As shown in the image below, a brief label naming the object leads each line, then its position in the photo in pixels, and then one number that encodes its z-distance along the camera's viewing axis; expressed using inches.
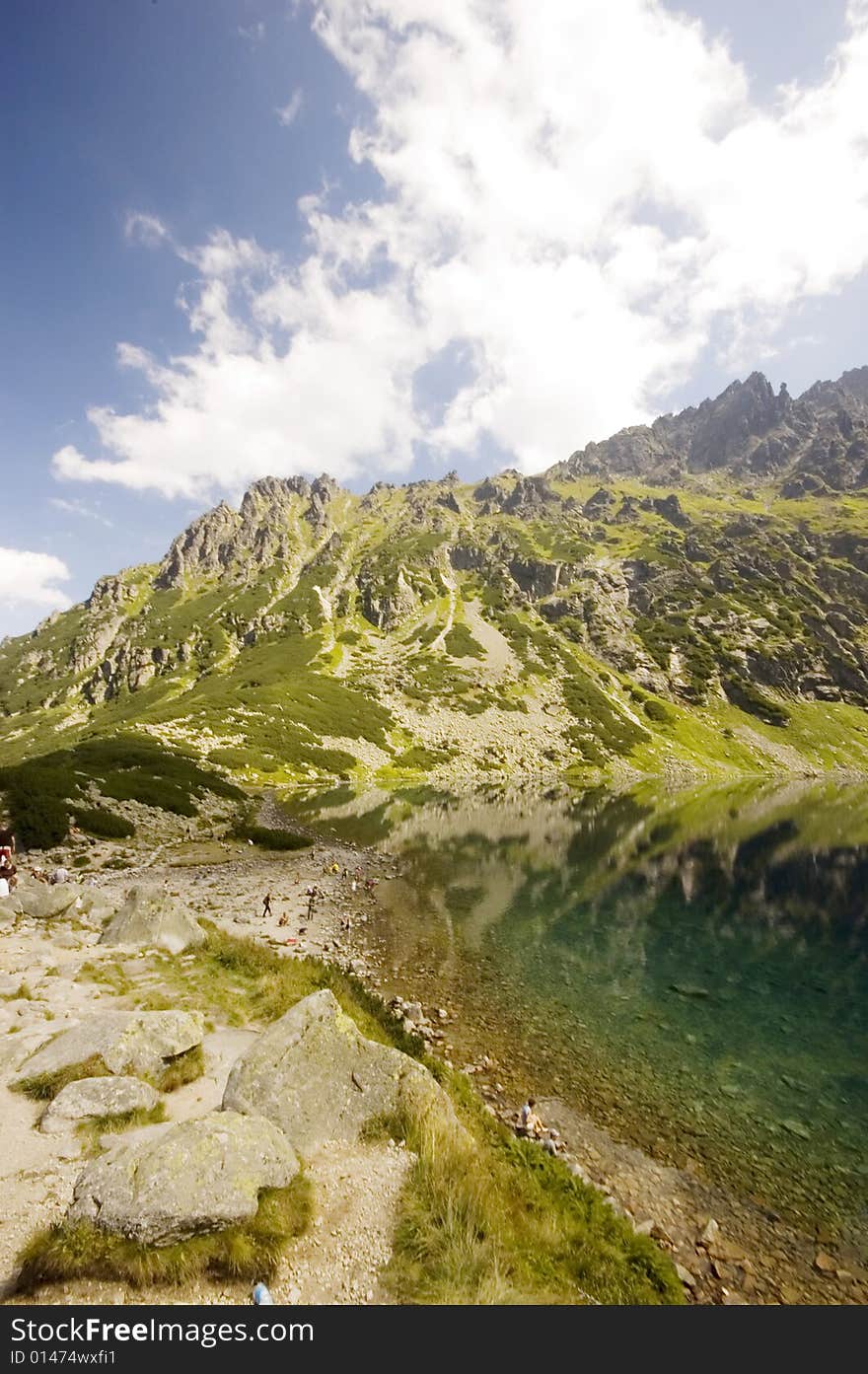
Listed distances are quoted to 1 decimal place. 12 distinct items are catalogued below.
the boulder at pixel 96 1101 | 392.2
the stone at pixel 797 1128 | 575.5
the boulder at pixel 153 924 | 839.7
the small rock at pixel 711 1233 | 430.0
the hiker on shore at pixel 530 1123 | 519.8
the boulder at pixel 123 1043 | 460.1
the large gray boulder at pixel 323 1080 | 406.0
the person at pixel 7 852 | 980.6
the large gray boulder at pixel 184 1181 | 286.0
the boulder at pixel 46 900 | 939.3
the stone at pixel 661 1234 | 424.2
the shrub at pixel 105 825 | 1720.0
